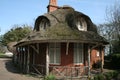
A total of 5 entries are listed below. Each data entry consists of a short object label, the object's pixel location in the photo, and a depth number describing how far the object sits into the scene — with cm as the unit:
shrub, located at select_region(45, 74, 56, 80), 836
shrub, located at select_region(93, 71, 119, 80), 809
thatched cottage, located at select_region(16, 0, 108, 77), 915
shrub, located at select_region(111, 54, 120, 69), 1309
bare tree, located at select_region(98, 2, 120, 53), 1781
